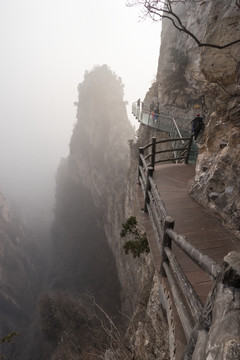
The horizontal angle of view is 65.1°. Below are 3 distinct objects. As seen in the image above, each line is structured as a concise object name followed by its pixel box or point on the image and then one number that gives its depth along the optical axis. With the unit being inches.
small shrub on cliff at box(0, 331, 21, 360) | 1058.8
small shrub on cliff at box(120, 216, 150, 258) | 263.6
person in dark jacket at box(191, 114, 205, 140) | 367.2
